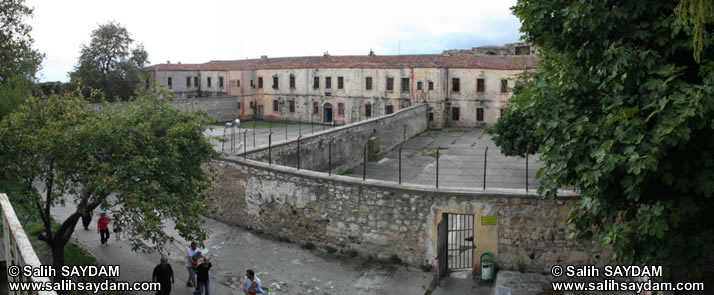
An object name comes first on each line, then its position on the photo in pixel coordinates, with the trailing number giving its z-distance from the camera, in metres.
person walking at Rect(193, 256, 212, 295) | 12.11
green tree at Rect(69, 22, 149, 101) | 45.00
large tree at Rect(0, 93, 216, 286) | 11.59
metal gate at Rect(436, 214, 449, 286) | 13.71
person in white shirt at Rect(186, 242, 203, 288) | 12.93
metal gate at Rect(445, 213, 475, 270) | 14.66
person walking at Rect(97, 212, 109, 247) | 15.61
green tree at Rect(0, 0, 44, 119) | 21.94
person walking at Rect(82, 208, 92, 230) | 16.93
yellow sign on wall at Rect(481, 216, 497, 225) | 13.46
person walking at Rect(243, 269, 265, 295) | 11.49
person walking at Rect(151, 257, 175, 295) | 11.87
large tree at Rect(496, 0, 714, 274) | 7.95
